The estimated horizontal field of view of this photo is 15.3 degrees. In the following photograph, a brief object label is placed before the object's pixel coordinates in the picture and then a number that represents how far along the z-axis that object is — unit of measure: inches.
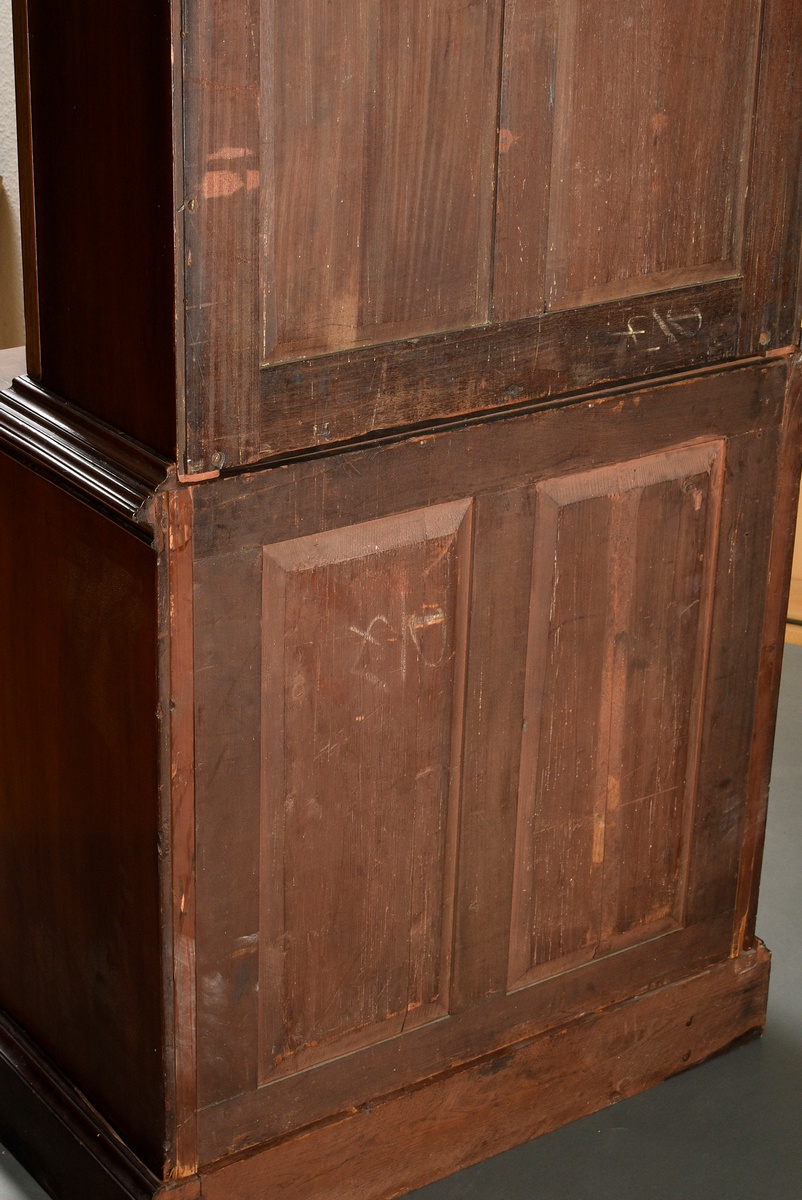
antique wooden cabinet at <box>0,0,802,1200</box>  116.7
